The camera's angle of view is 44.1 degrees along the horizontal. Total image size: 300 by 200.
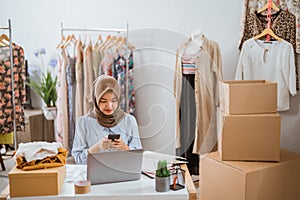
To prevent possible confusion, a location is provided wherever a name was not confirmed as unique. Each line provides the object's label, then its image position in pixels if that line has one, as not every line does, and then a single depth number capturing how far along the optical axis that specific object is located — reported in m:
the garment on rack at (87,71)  2.96
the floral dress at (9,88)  3.48
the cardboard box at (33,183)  1.52
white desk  1.51
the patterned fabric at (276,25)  3.00
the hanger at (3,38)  3.43
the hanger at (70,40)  3.41
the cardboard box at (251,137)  2.31
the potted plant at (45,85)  3.85
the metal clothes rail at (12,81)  3.25
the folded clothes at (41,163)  1.56
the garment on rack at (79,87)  3.19
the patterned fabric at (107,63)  2.10
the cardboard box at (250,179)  2.23
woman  1.54
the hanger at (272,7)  2.99
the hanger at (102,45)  2.96
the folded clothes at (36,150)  1.57
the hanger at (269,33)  2.99
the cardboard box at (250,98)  2.28
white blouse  2.99
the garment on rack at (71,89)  3.29
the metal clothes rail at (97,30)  3.44
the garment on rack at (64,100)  3.33
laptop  1.54
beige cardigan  1.74
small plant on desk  1.55
